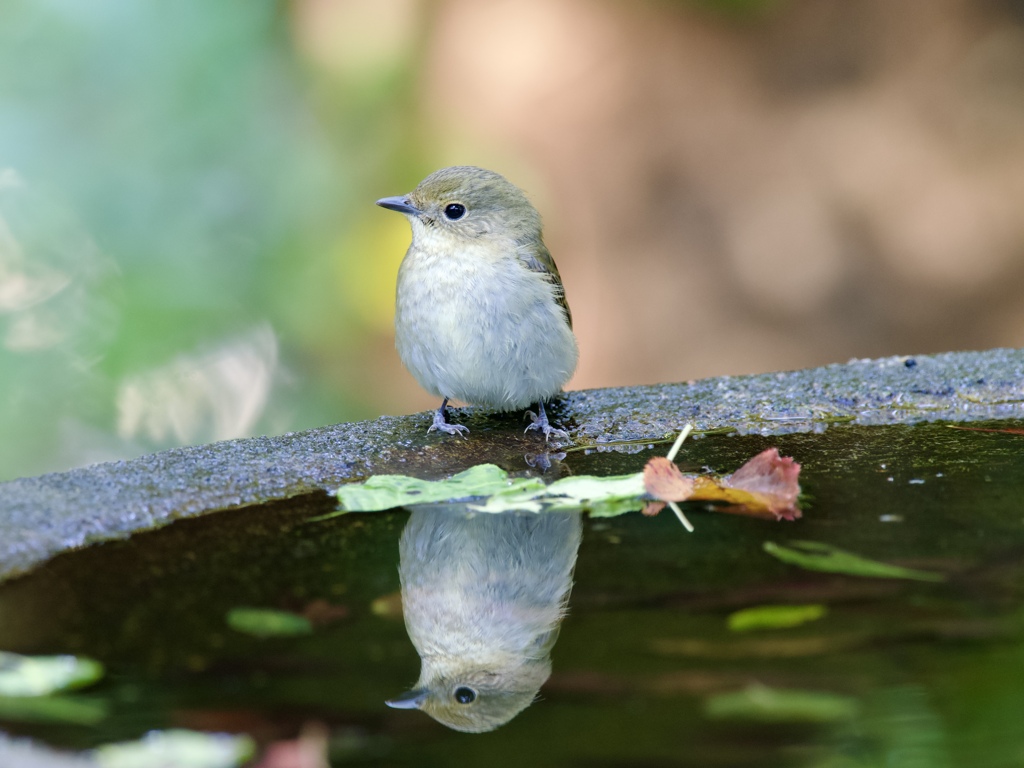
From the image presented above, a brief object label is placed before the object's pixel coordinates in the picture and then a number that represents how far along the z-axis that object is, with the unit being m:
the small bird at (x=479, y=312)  5.82
